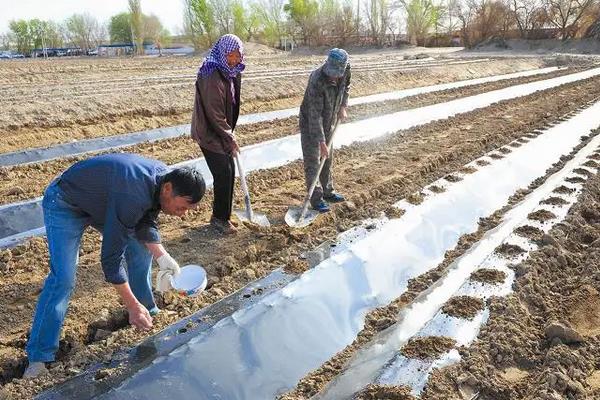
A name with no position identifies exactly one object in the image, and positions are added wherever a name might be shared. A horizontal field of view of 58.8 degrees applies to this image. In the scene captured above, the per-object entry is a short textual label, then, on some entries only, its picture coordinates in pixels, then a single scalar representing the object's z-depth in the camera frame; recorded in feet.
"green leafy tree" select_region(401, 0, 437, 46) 155.02
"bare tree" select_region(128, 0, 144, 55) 181.27
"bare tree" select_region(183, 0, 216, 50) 176.96
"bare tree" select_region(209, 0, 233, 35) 183.32
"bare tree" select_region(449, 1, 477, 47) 134.41
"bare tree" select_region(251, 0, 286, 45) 194.39
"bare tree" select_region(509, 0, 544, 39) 125.18
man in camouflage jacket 14.62
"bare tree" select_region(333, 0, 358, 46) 158.71
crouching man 7.48
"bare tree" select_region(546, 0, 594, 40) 120.16
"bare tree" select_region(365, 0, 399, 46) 155.63
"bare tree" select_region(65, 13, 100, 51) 236.22
